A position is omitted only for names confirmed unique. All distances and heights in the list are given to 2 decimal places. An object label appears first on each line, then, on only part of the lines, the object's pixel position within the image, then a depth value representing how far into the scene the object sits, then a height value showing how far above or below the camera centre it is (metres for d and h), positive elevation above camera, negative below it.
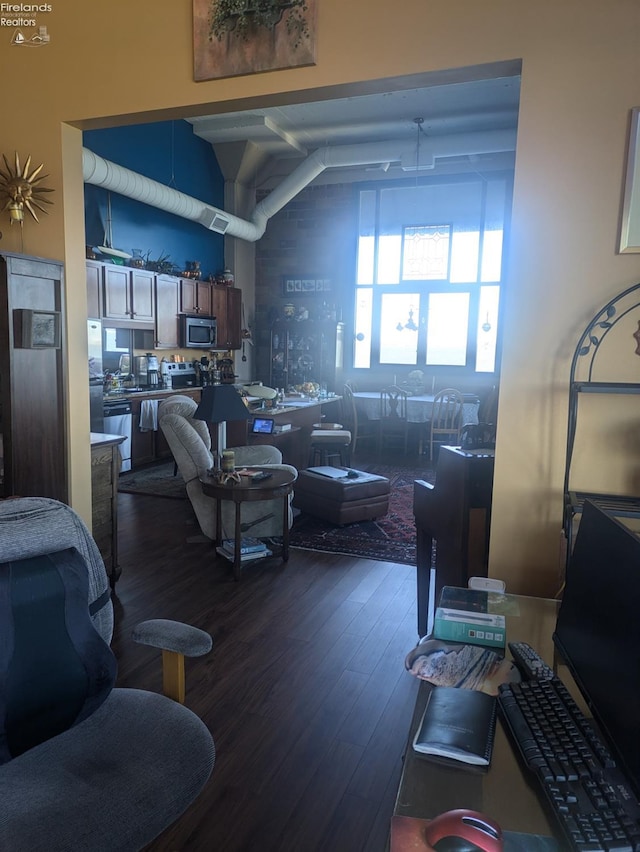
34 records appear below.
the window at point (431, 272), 8.72 +1.26
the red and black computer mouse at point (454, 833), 0.87 -0.71
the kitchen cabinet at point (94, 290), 6.12 +0.57
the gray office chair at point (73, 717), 1.24 -0.97
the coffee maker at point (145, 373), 7.15 -0.32
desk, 0.98 -0.76
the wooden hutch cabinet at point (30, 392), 3.05 -0.26
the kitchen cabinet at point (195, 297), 7.78 +0.70
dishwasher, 6.14 -0.79
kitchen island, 5.56 -0.81
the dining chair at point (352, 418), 7.79 -0.89
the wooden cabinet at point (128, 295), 6.39 +0.58
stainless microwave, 7.75 +0.22
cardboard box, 1.53 -0.71
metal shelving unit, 2.12 -0.08
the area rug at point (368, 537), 4.20 -1.40
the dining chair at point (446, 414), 7.38 -0.74
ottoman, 4.65 -1.16
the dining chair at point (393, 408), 7.76 -0.71
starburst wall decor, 3.12 +0.82
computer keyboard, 0.89 -0.71
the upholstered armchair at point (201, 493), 3.99 -0.99
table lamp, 3.69 -0.36
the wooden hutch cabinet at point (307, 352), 9.24 -0.01
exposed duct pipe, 6.25 +2.24
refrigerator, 5.77 -0.31
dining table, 7.67 -0.70
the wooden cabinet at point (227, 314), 8.55 +0.52
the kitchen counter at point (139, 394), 6.27 -0.53
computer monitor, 0.99 -0.52
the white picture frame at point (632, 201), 2.14 +0.59
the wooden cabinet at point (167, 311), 7.29 +0.45
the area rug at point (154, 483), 5.71 -1.40
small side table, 3.62 -0.87
